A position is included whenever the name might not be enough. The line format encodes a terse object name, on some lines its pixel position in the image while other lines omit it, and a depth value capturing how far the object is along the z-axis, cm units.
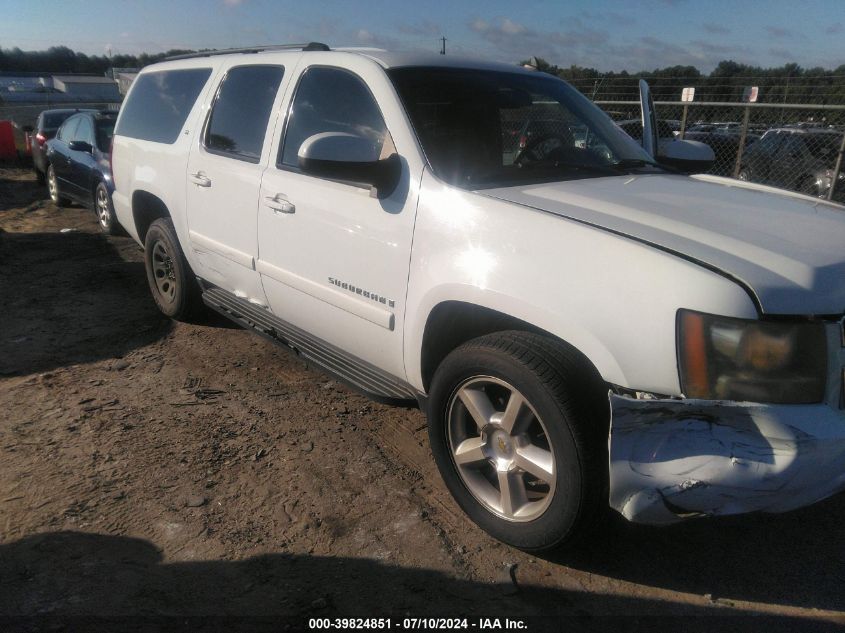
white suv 206
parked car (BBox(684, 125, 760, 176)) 1144
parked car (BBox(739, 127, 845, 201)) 1043
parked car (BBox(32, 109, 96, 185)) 1254
